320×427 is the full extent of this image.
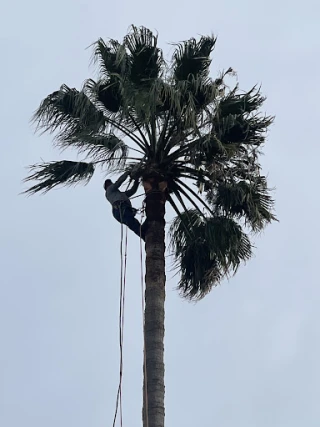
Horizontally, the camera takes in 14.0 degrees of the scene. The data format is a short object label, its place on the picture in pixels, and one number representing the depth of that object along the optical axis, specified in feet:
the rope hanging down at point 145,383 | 67.51
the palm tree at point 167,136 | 73.05
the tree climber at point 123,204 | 76.13
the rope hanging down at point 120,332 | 70.59
